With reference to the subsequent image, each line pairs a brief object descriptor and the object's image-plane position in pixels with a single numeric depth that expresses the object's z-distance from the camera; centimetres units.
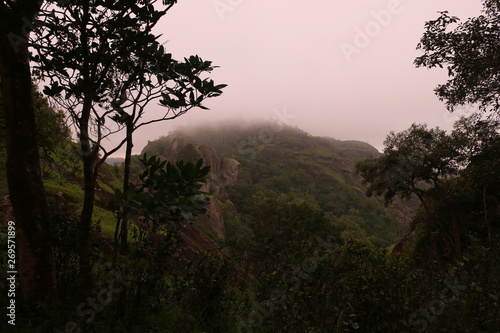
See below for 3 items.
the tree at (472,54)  1008
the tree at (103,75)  297
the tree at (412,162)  1766
